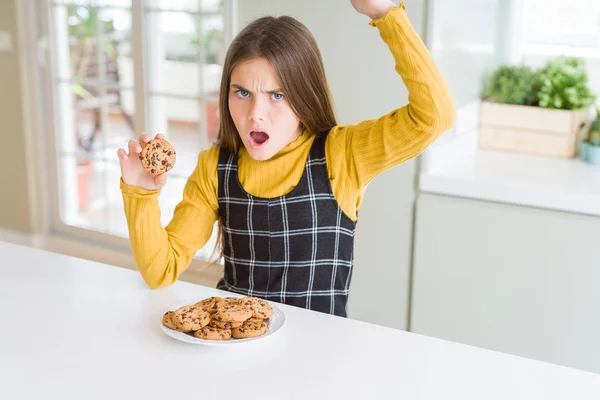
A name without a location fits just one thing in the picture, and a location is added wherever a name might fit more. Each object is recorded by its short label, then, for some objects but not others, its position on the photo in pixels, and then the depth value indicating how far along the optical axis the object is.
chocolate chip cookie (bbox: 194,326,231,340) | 1.26
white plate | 1.25
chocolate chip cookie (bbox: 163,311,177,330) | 1.29
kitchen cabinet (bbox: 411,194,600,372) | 2.29
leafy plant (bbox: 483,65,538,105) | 2.71
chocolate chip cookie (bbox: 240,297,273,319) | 1.33
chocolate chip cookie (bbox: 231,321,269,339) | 1.27
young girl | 1.56
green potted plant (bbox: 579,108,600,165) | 2.56
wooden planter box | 2.64
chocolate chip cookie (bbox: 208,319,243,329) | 1.28
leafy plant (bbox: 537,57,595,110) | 2.63
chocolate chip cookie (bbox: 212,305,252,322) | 1.28
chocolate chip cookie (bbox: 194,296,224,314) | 1.32
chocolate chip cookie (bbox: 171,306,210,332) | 1.27
